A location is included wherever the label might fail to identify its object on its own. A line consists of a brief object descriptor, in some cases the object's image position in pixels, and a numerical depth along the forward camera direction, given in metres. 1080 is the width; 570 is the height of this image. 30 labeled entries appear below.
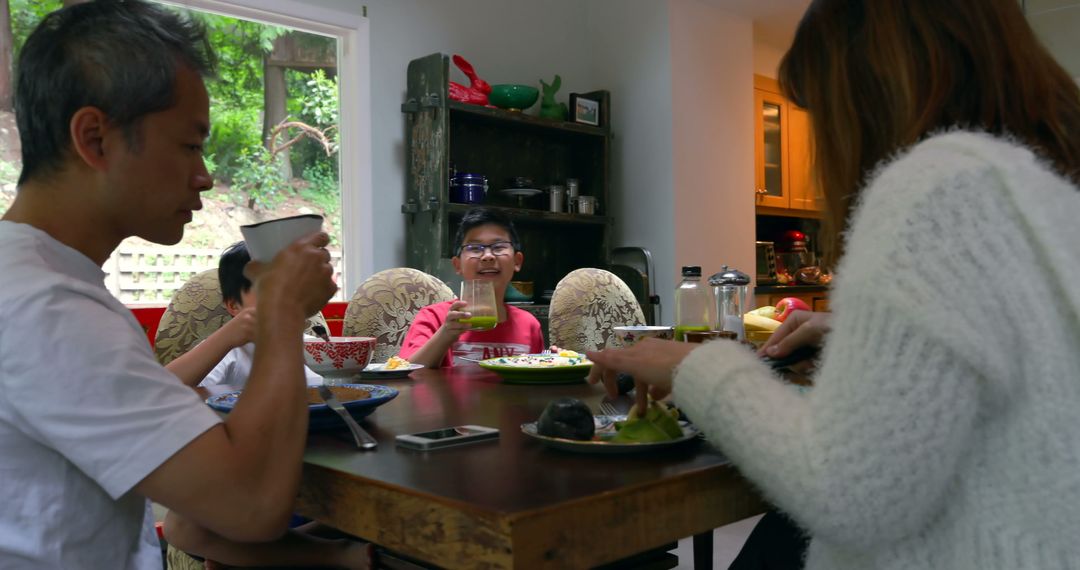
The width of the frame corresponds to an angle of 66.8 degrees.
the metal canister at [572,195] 4.82
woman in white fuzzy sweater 0.67
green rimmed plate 1.64
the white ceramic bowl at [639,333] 1.77
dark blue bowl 1.10
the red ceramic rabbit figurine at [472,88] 4.26
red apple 2.85
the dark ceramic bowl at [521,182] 4.60
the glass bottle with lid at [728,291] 2.15
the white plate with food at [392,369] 1.84
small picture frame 4.80
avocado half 0.95
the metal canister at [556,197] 4.77
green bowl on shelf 4.43
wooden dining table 0.70
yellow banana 2.49
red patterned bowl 1.70
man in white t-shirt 0.76
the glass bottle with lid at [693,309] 1.67
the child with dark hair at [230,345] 1.52
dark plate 0.91
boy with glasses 2.55
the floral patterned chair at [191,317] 2.15
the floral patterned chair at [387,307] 2.68
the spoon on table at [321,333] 1.70
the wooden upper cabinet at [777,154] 5.71
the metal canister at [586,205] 4.82
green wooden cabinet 4.11
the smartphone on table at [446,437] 0.97
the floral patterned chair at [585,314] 2.81
